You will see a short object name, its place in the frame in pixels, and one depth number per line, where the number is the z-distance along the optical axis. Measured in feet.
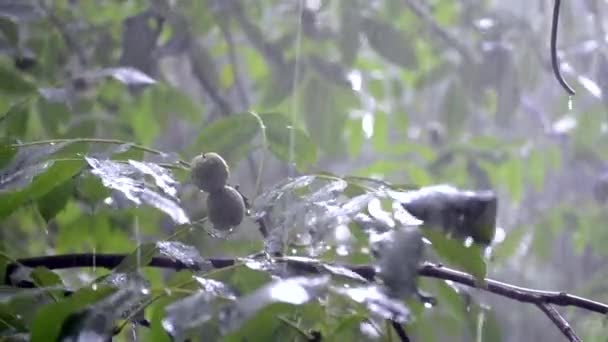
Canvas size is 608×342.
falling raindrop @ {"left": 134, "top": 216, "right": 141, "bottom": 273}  5.66
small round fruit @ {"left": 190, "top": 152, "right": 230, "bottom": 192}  6.07
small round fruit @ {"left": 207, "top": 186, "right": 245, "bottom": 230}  6.06
